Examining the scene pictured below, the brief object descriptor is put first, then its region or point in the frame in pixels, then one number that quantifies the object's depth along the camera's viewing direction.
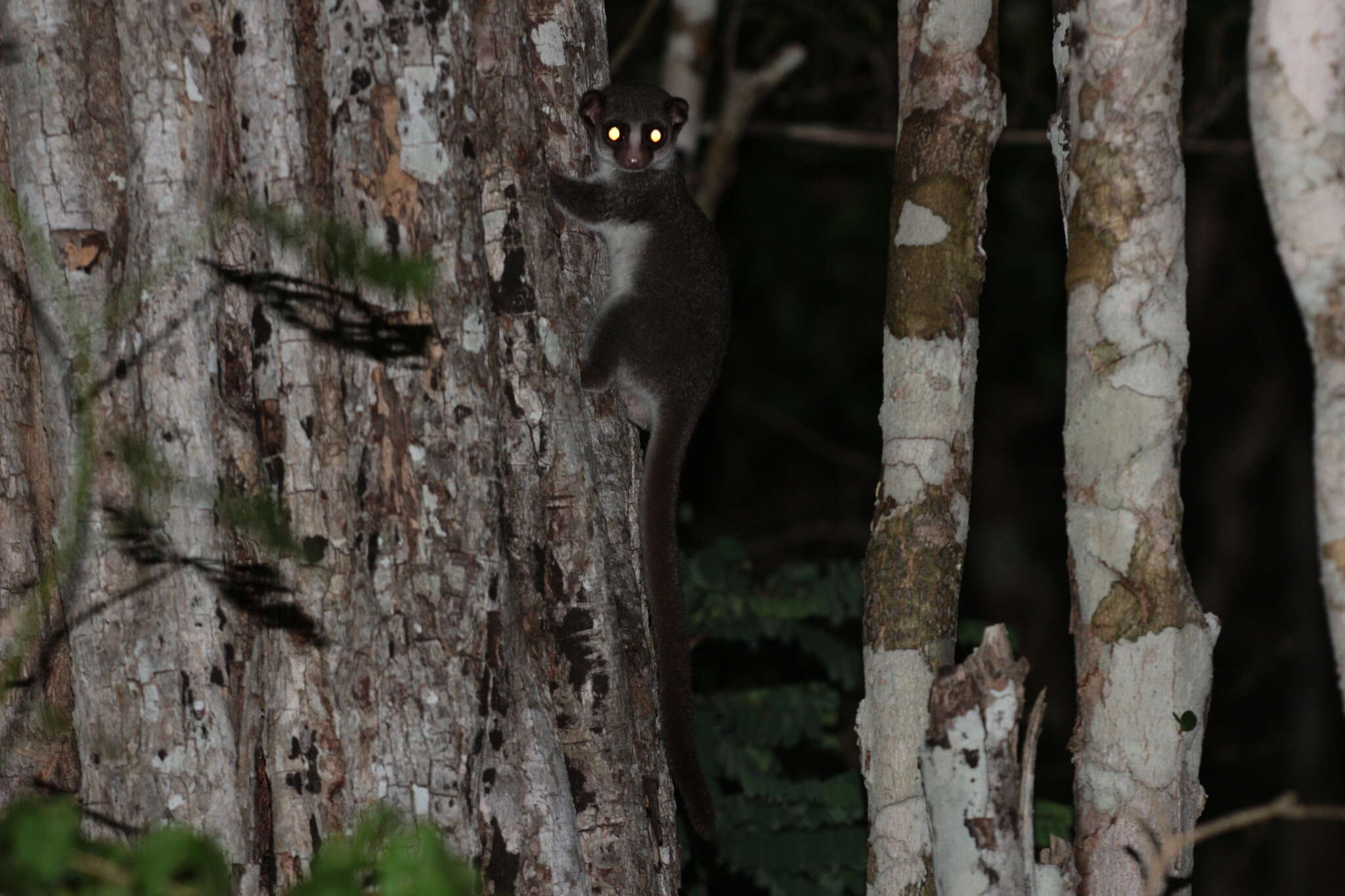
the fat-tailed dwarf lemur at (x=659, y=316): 6.98
